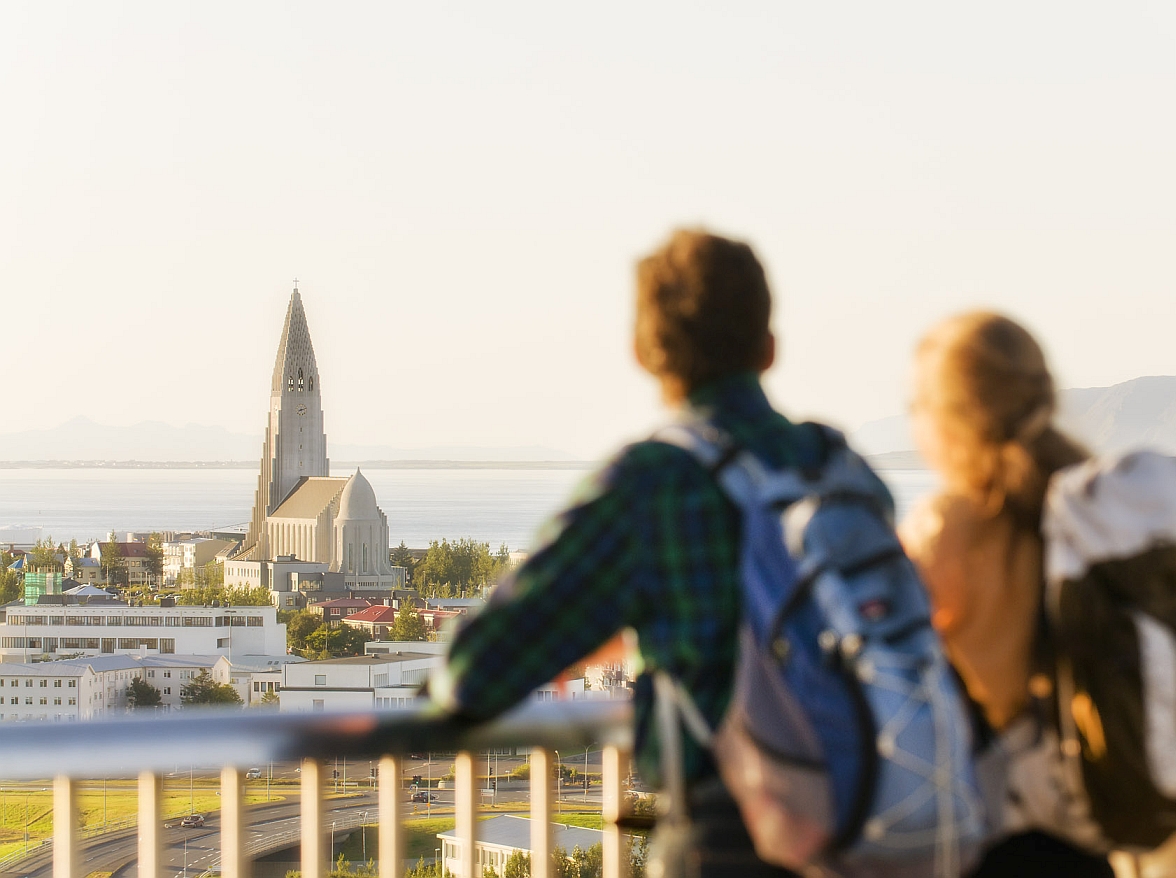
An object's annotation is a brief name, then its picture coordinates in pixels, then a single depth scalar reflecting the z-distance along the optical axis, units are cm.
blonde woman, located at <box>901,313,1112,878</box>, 971
